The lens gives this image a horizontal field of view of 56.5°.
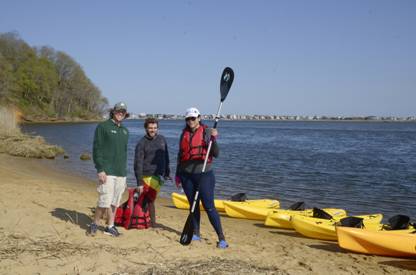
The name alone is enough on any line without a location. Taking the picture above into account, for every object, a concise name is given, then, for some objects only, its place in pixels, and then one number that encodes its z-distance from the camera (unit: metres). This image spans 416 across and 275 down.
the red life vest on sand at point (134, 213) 5.61
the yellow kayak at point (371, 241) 5.33
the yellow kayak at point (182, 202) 8.93
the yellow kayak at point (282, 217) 7.23
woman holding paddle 4.85
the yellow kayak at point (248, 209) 8.19
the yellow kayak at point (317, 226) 6.28
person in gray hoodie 5.46
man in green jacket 4.83
